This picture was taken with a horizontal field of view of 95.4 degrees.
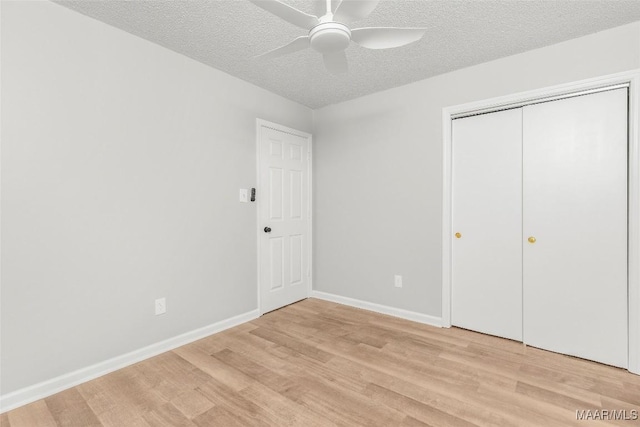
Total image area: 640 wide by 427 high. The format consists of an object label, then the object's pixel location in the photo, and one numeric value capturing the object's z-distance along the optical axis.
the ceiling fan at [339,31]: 1.31
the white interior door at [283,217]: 3.24
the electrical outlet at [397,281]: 3.15
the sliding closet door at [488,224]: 2.57
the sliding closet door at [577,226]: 2.15
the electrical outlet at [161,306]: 2.36
